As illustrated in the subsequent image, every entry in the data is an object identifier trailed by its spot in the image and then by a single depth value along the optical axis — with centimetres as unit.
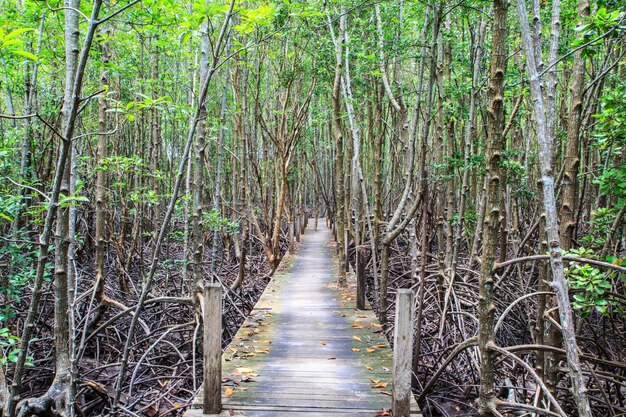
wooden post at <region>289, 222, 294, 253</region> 1073
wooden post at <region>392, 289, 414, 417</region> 287
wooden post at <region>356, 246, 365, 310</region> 561
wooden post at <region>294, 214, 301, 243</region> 1279
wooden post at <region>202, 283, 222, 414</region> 295
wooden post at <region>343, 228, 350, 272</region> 703
